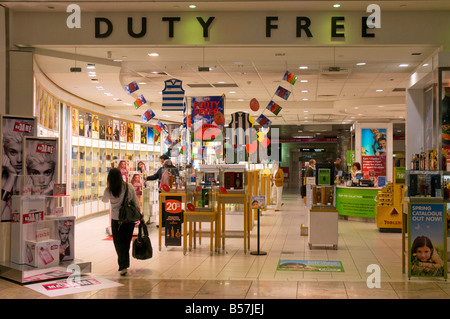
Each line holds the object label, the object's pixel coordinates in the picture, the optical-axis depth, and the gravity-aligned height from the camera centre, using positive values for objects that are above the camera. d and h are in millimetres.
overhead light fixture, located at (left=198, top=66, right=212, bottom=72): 8391 +1531
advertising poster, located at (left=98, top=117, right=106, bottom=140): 15806 +1112
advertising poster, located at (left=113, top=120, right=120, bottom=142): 17197 +1145
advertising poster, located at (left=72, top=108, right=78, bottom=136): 13586 +1133
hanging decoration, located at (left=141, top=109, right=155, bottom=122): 12098 +1172
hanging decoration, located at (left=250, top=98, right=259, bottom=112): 10172 +1183
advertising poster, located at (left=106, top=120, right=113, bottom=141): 16506 +1112
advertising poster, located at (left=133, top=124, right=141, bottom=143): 19266 +1167
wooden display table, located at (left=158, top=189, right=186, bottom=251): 8781 -516
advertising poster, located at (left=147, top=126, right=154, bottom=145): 20781 +1161
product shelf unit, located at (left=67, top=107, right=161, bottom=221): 13345 +33
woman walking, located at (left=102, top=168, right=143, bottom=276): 6770 -677
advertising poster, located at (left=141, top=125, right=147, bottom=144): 20078 +1189
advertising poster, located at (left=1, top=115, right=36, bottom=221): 6812 +96
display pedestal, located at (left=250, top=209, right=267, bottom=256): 8352 -1390
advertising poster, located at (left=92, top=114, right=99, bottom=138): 15242 +1134
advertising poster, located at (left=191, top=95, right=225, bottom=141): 10562 +1046
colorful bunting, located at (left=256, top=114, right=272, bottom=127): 11058 +949
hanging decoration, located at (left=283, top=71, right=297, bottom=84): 8828 +1464
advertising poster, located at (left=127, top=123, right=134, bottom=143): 18547 +1167
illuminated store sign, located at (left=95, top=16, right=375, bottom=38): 7855 +2086
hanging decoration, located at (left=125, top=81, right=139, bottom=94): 9594 +1422
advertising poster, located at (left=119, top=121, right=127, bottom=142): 17797 +1142
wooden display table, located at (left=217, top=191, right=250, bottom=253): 8680 -557
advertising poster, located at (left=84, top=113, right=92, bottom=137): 14578 +1115
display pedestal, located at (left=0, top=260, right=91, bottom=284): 6316 -1311
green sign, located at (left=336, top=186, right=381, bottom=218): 12680 -879
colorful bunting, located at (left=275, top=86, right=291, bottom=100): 9241 +1283
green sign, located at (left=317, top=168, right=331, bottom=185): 8852 -181
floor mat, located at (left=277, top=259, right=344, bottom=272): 7188 -1408
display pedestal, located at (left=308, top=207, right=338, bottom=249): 8820 -1033
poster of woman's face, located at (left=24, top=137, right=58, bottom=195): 6906 +4
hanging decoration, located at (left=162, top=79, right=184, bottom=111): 10547 +1416
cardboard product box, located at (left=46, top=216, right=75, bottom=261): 6906 -893
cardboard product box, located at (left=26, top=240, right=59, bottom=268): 6590 -1111
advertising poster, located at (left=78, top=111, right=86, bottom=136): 14080 +1172
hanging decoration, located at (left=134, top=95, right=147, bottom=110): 10737 +1305
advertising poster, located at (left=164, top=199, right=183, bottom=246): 8805 -948
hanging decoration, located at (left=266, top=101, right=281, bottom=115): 9726 +1056
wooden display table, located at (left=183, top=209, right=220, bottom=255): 8195 -807
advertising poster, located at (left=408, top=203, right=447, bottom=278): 6492 -925
